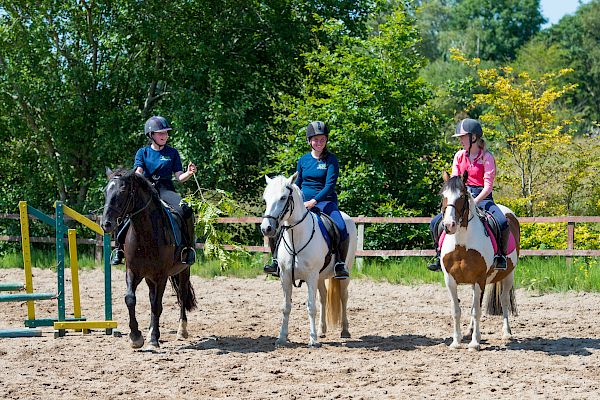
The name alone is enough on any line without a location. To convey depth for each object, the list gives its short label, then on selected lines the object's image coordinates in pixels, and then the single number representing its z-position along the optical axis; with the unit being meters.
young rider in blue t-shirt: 19.69
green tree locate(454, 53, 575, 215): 34.98
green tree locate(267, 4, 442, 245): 36.01
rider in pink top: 18.63
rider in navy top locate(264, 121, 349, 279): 19.40
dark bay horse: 18.00
